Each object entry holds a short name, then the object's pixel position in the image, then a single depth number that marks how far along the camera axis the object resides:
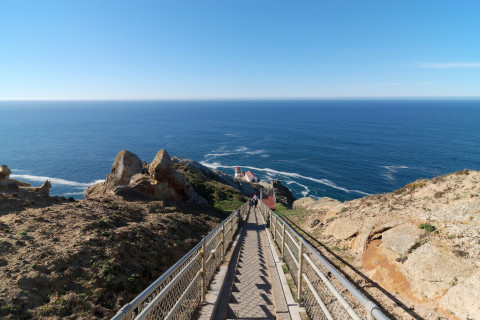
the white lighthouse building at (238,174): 59.78
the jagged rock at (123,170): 19.12
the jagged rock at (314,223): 14.66
